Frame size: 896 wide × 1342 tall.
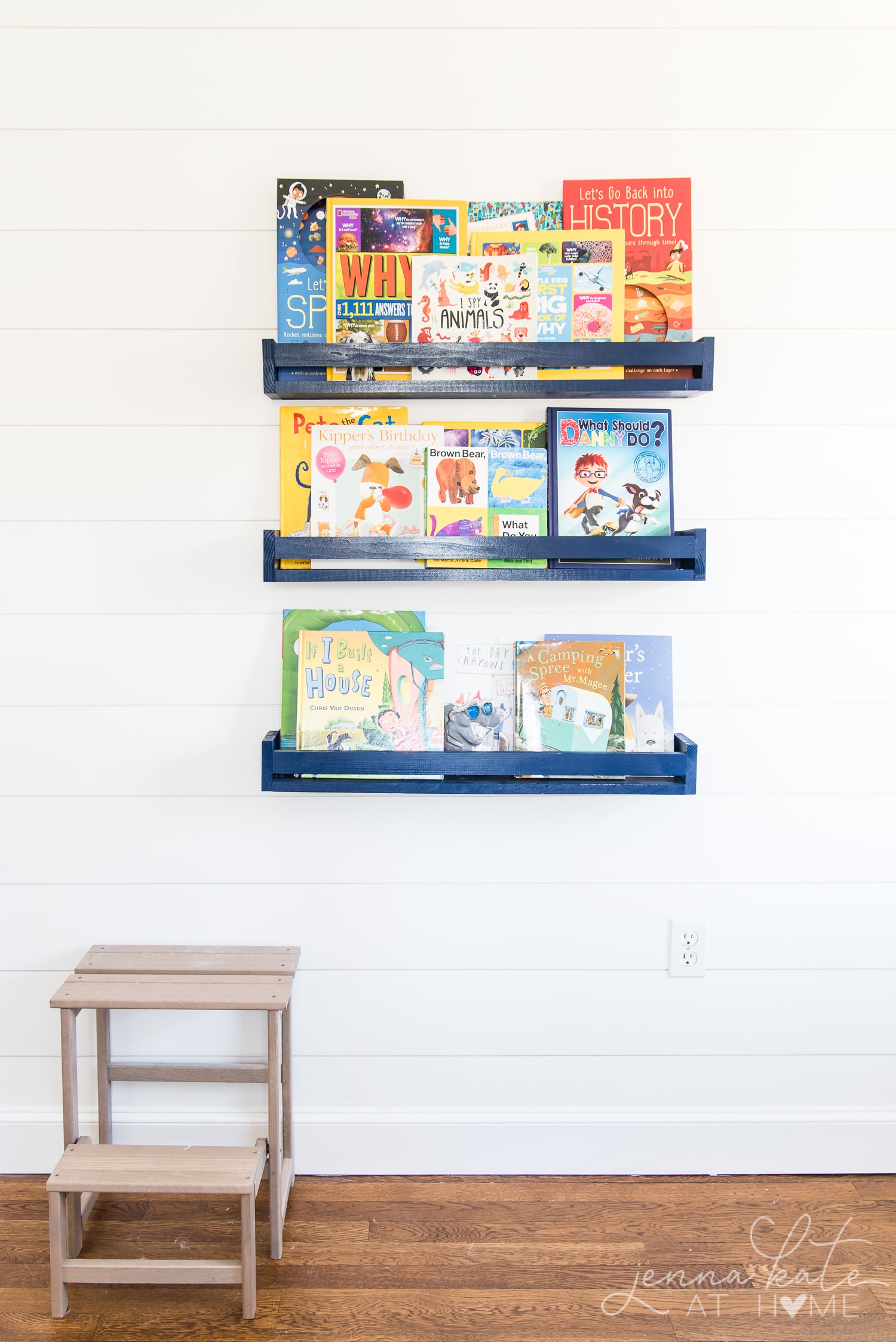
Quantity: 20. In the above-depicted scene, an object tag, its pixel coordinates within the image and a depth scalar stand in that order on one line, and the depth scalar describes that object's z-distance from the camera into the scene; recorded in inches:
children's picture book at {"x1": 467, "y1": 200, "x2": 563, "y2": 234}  55.4
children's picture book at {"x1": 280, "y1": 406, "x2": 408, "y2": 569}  56.2
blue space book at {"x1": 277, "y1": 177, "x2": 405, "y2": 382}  55.1
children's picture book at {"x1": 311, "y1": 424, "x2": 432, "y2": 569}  55.6
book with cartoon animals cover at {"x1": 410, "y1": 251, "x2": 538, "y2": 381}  53.5
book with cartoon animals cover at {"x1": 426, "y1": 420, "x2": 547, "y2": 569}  54.4
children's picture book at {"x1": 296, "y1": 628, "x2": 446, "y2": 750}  55.4
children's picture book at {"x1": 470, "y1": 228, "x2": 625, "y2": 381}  53.4
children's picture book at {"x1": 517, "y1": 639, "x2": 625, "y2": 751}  55.7
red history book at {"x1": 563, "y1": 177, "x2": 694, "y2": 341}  54.9
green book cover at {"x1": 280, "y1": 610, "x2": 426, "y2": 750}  57.4
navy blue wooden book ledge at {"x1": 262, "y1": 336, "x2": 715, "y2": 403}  53.4
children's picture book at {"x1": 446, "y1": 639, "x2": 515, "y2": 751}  57.4
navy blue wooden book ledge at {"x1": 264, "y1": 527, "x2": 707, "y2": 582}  53.4
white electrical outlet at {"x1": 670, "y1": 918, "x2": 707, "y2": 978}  61.9
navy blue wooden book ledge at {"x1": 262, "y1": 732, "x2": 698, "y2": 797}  54.1
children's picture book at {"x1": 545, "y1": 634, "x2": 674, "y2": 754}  57.7
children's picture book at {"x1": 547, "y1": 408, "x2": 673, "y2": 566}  55.7
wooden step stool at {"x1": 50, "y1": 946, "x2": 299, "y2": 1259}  53.9
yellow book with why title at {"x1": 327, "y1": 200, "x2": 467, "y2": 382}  53.6
